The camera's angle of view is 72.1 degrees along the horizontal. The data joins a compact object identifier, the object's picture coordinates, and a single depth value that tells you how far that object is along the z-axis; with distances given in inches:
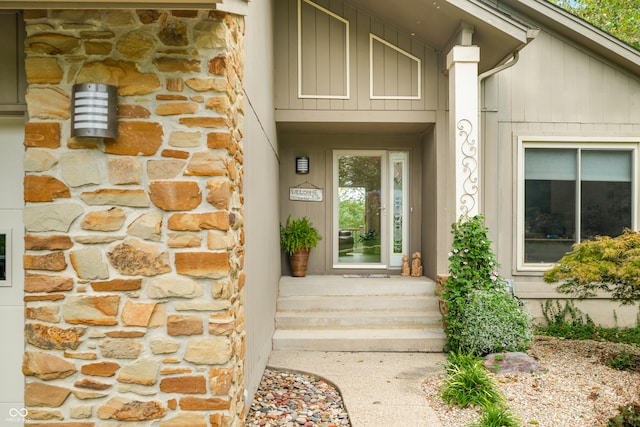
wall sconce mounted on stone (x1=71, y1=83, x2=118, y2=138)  91.7
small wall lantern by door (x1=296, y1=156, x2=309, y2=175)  275.1
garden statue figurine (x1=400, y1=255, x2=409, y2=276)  269.1
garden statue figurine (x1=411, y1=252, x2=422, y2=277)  266.2
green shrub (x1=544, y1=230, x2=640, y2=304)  165.6
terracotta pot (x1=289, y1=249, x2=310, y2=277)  261.7
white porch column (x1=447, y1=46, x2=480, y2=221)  200.4
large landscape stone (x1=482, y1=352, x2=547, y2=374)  165.2
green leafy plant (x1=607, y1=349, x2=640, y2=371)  168.9
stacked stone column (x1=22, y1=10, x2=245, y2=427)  92.9
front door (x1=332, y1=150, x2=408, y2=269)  281.0
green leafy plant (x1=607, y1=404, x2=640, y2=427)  113.3
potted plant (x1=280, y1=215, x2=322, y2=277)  259.6
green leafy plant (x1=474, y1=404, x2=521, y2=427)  119.7
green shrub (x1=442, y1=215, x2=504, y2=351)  188.1
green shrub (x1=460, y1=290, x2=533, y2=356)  176.9
